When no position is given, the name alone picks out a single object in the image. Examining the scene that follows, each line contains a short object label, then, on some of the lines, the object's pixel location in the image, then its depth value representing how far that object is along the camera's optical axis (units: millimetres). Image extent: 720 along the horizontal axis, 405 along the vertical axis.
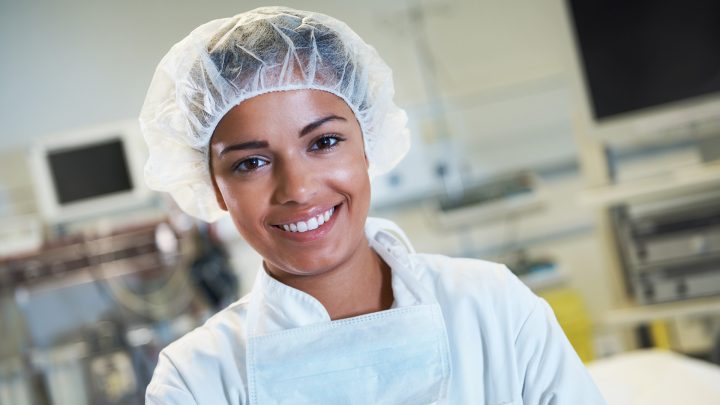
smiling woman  952
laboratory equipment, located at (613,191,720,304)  2158
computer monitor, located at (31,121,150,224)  2922
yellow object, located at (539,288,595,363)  2887
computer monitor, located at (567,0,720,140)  2109
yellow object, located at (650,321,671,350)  2554
